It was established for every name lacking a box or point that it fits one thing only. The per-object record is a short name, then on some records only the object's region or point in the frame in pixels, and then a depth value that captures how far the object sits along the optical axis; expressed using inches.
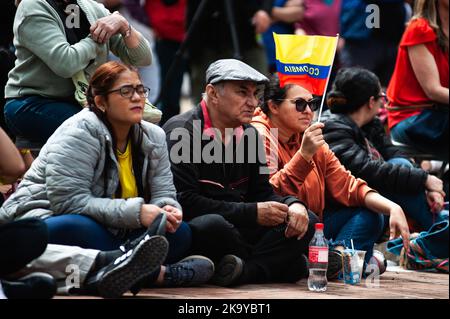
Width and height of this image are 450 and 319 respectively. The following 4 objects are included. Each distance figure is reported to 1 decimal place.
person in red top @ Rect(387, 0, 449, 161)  628.1
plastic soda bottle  462.4
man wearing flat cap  460.1
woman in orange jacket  504.4
